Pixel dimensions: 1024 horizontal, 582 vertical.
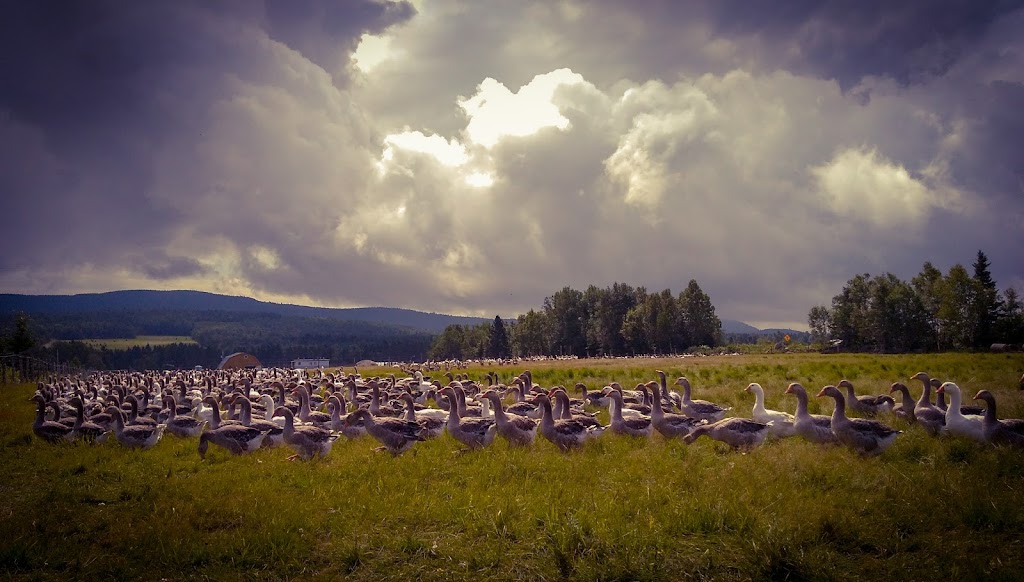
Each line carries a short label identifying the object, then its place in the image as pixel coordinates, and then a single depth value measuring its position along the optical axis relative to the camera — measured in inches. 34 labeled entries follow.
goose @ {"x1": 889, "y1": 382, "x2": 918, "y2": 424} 641.2
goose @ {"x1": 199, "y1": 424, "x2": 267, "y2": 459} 604.1
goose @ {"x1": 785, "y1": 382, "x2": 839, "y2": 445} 543.1
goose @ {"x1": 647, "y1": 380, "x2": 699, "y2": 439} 626.5
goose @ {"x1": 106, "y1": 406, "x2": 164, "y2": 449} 668.1
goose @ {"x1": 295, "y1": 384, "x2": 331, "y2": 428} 765.3
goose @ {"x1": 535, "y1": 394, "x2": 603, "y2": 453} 567.8
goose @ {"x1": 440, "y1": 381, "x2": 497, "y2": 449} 599.2
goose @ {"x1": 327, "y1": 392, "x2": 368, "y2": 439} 719.1
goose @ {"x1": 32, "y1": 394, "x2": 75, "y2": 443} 697.6
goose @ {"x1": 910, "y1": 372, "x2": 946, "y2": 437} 557.6
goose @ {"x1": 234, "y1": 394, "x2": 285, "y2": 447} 644.1
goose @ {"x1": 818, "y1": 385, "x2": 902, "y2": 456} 500.7
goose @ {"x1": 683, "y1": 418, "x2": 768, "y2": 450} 537.3
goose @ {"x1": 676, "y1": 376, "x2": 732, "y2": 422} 711.1
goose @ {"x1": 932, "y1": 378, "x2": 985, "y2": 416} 608.8
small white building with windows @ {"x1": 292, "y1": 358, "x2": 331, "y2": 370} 6914.4
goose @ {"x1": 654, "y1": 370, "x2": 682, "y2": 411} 843.5
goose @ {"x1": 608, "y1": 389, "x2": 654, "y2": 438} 631.2
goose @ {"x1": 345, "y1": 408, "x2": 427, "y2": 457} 585.0
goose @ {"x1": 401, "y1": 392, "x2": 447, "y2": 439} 700.4
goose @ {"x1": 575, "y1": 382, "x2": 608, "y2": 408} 936.3
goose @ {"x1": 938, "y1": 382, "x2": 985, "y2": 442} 520.9
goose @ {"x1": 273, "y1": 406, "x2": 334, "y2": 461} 573.6
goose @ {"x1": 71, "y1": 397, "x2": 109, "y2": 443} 711.1
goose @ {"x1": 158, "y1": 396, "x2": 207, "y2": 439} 754.8
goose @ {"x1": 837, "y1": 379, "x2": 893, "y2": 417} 695.7
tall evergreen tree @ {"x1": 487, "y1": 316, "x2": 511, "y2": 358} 5802.2
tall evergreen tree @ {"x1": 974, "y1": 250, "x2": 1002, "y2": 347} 3080.7
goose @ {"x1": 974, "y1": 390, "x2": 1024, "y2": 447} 491.5
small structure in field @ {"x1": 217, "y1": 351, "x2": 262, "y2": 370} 5059.1
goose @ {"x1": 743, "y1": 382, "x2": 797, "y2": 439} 585.9
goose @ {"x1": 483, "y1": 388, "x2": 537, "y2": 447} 597.9
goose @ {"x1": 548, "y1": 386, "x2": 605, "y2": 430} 609.0
